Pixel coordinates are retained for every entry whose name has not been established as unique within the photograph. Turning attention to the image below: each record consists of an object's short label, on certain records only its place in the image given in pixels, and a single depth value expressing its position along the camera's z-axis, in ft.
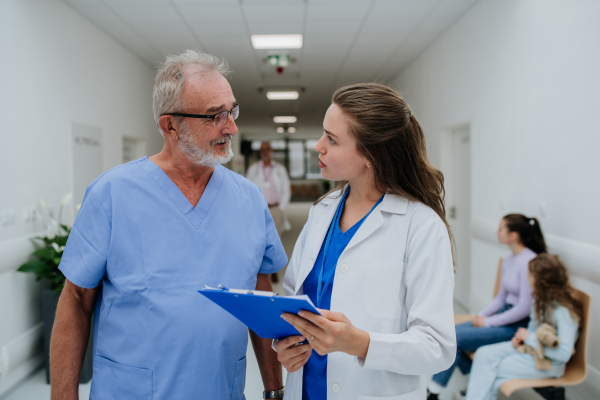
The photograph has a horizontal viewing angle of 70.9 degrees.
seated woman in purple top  8.21
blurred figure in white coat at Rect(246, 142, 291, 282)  19.20
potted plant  9.41
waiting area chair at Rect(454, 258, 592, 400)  7.12
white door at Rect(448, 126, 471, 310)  14.85
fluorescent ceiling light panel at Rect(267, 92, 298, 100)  26.53
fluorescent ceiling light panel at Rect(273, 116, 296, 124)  39.52
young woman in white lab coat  3.15
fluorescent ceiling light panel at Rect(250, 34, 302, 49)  15.35
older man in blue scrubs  3.59
